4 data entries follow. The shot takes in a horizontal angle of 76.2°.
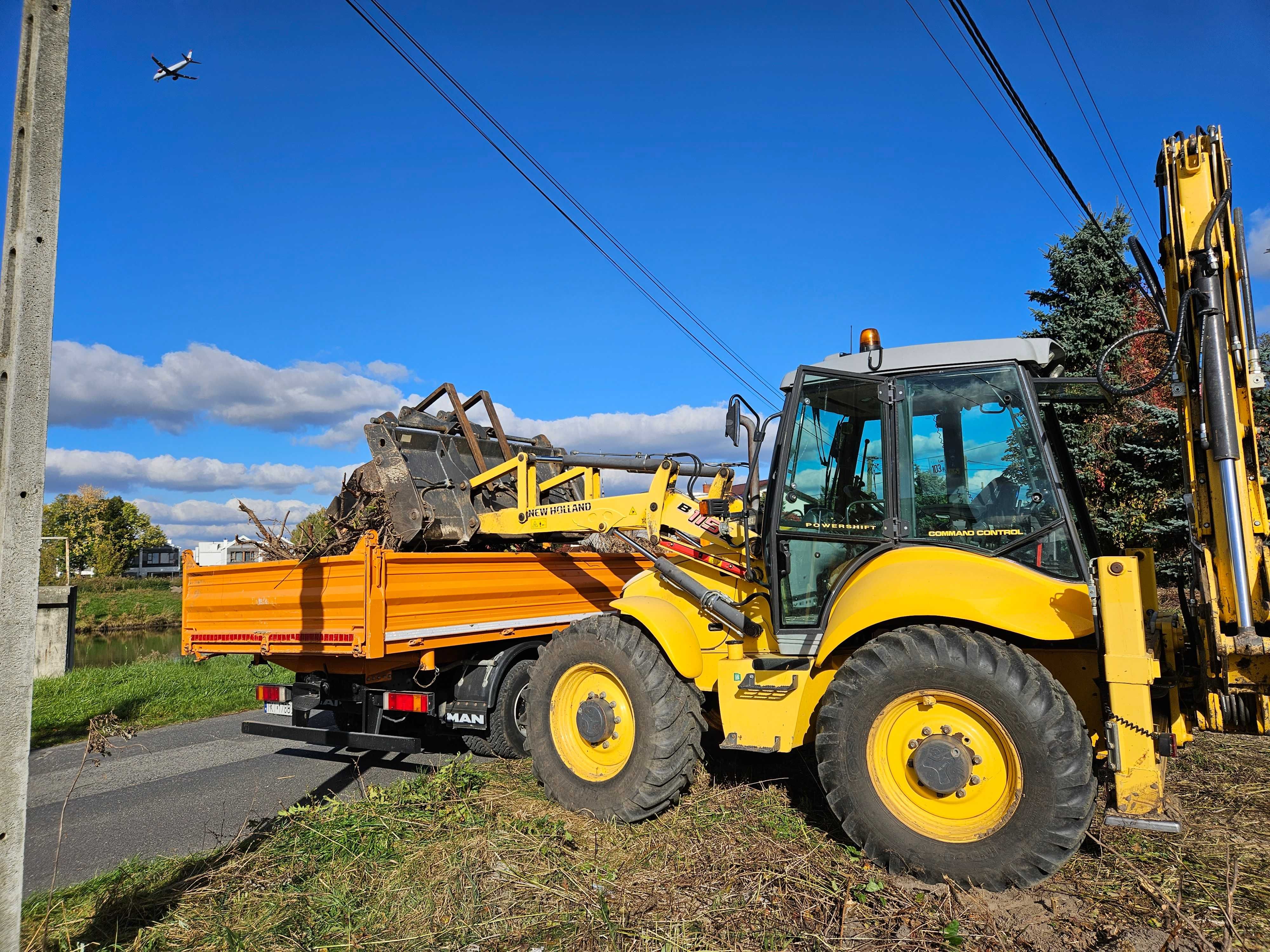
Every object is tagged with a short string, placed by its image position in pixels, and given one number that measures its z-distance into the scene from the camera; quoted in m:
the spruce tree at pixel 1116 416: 12.29
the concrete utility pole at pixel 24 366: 2.79
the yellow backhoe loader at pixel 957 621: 3.59
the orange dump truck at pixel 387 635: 5.74
